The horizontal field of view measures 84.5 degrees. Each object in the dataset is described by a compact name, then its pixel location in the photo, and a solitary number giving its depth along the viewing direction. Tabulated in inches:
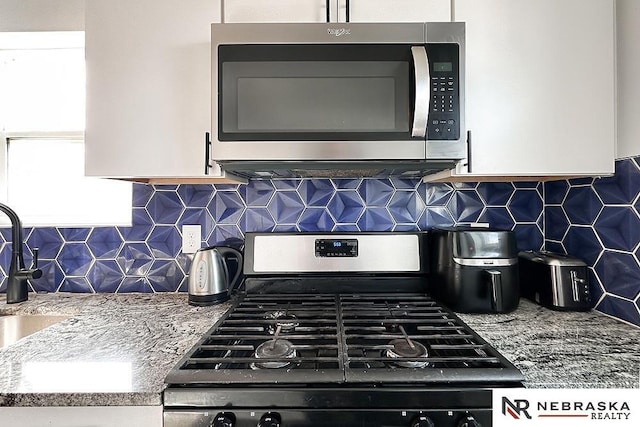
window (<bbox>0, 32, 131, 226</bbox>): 61.8
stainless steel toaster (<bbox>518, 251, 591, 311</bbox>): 48.2
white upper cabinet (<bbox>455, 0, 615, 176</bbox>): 43.8
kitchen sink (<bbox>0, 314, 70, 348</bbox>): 52.7
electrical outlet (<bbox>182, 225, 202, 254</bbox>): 59.2
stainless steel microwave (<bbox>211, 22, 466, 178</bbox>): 41.2
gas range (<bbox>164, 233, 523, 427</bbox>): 29.5
